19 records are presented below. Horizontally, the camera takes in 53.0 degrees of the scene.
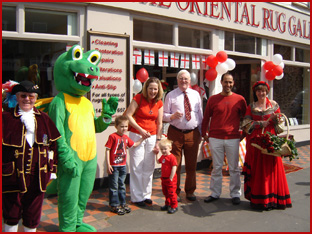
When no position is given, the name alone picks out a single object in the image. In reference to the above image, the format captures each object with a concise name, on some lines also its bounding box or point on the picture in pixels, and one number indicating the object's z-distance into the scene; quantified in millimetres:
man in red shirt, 4855
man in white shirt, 4945
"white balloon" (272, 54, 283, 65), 8031
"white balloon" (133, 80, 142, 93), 5953
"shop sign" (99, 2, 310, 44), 6172
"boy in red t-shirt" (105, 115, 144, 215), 4430
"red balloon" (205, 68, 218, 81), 6797
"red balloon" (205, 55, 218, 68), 6688
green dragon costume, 3451
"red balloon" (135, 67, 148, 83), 5941
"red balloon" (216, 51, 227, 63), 6609
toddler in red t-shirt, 4449
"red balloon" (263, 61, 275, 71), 8195
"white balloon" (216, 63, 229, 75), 6699
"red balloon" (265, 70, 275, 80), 8263
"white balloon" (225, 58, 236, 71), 6801
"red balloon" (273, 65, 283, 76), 8141
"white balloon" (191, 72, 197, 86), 6859
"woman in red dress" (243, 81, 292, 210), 4602
